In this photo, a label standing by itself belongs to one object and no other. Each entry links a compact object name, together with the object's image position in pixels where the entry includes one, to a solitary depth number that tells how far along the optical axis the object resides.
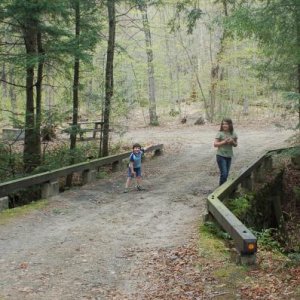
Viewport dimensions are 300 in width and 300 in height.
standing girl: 11.12
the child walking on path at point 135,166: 12.25
